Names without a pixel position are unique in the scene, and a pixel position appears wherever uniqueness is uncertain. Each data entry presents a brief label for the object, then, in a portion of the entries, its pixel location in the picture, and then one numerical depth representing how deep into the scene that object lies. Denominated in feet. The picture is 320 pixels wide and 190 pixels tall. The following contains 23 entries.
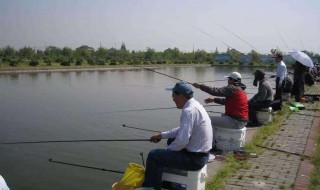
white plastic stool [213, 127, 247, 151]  20.71
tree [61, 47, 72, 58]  236.59
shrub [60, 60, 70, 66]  162.61
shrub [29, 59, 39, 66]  146.61
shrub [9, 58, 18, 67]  138.36
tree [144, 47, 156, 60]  289.53
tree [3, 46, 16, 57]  199.37
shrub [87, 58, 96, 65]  190.72
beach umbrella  35.19
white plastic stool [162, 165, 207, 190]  13.30
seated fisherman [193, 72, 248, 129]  20.77
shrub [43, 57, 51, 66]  160.95
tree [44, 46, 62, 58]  227.08
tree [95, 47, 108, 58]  249.75
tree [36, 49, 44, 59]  206.91
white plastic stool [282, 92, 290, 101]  42.47
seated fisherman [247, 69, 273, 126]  28.12
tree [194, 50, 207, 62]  334.44
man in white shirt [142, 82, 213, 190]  12.99
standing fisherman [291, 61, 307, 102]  37.96
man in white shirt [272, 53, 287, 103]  33.45
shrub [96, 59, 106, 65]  193.67
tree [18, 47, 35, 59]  203.07
